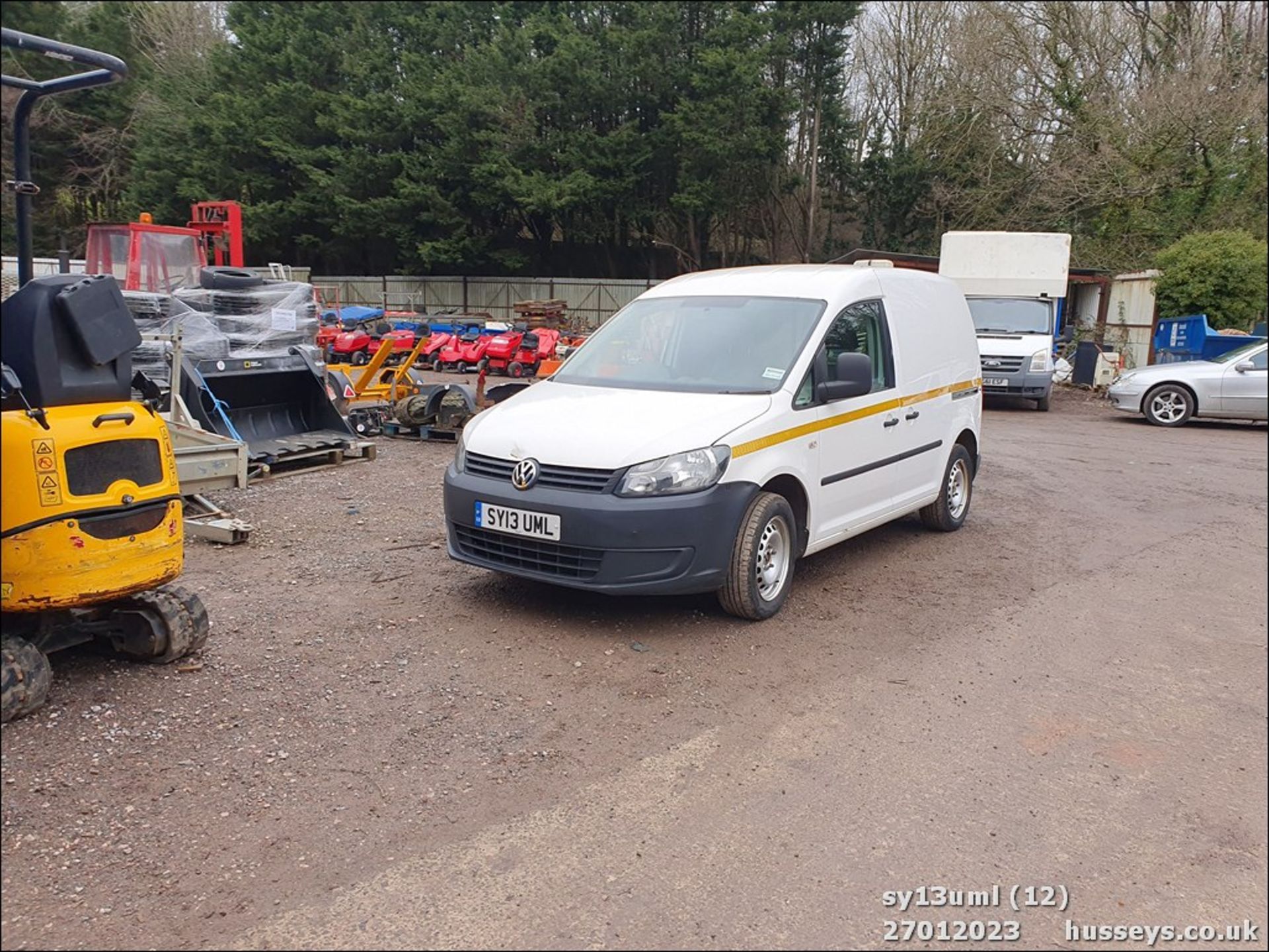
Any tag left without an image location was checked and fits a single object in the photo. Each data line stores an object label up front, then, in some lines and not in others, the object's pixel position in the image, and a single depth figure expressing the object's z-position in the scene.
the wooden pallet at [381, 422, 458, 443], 11.87
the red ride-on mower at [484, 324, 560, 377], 20.19
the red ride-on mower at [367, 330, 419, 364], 14.61
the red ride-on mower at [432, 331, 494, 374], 21.45
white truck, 16.92
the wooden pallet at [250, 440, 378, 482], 9.43
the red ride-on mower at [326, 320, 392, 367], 22.95
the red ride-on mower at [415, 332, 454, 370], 22.42
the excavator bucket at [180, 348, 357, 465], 9.30
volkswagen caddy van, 5.09
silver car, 14.04
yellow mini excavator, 3.55
